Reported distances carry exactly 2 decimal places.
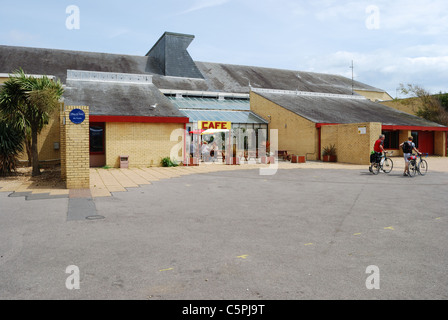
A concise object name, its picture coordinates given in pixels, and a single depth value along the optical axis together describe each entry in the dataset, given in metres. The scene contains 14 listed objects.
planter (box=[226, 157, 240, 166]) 21.06
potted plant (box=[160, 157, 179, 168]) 19.79
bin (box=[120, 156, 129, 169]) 18.90
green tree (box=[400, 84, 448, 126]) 34.38
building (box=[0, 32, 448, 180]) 19.72
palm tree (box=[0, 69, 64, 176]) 13.62
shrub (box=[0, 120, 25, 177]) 14.63
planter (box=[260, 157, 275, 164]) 22.12
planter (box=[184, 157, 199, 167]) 20.26
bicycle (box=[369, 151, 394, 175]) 15.80
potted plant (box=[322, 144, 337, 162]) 23.31
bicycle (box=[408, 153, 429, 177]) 14.75
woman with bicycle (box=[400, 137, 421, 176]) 14.30
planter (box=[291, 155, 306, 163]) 22.48
